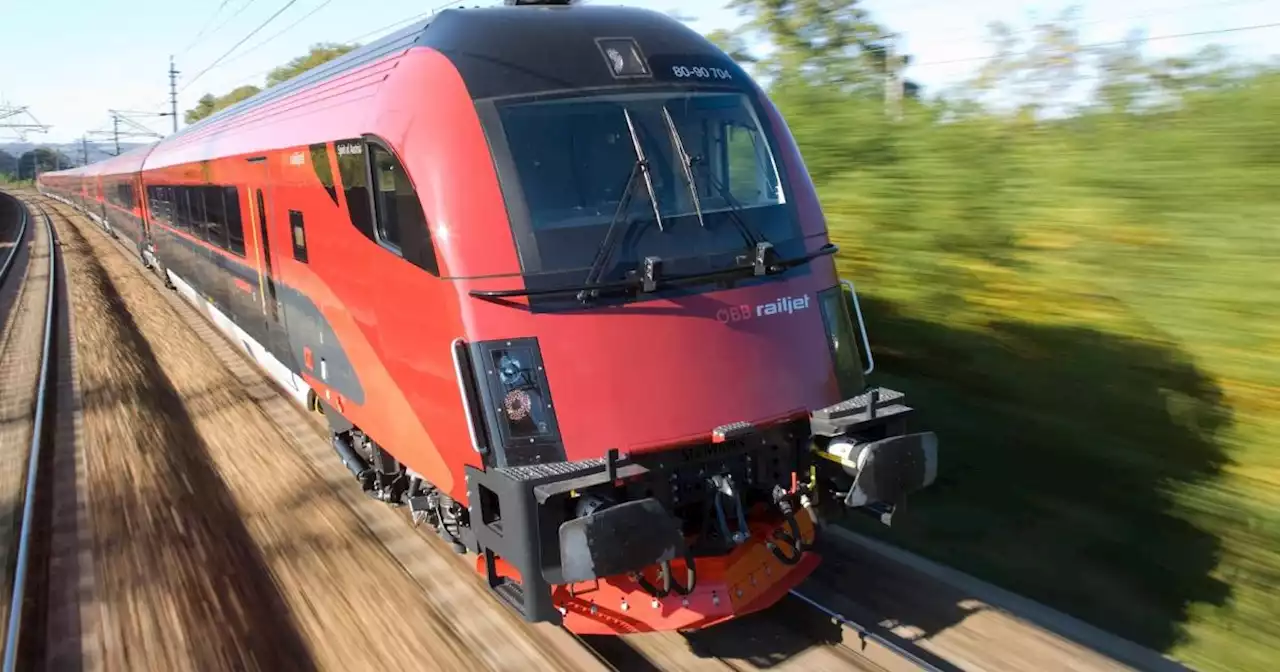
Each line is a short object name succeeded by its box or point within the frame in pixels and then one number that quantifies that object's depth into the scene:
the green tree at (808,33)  8.96
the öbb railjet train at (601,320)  4.32
